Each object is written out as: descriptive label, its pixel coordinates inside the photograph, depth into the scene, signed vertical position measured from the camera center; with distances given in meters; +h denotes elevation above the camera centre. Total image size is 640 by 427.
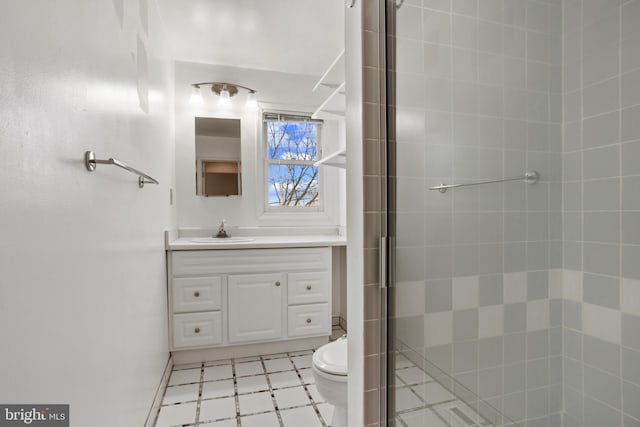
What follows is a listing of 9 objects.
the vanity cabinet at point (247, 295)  2.35 -0.66
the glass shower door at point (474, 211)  0.62 -0.01
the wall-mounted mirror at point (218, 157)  2.96 +0.47
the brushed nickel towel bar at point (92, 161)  0.94 +0.14
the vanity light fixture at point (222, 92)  2.90 +1.05
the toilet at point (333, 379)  1.39 -0.73
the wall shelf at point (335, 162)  2.20 +0.31
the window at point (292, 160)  3.15 +0.46
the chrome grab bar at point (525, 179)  0.63 +0.06
